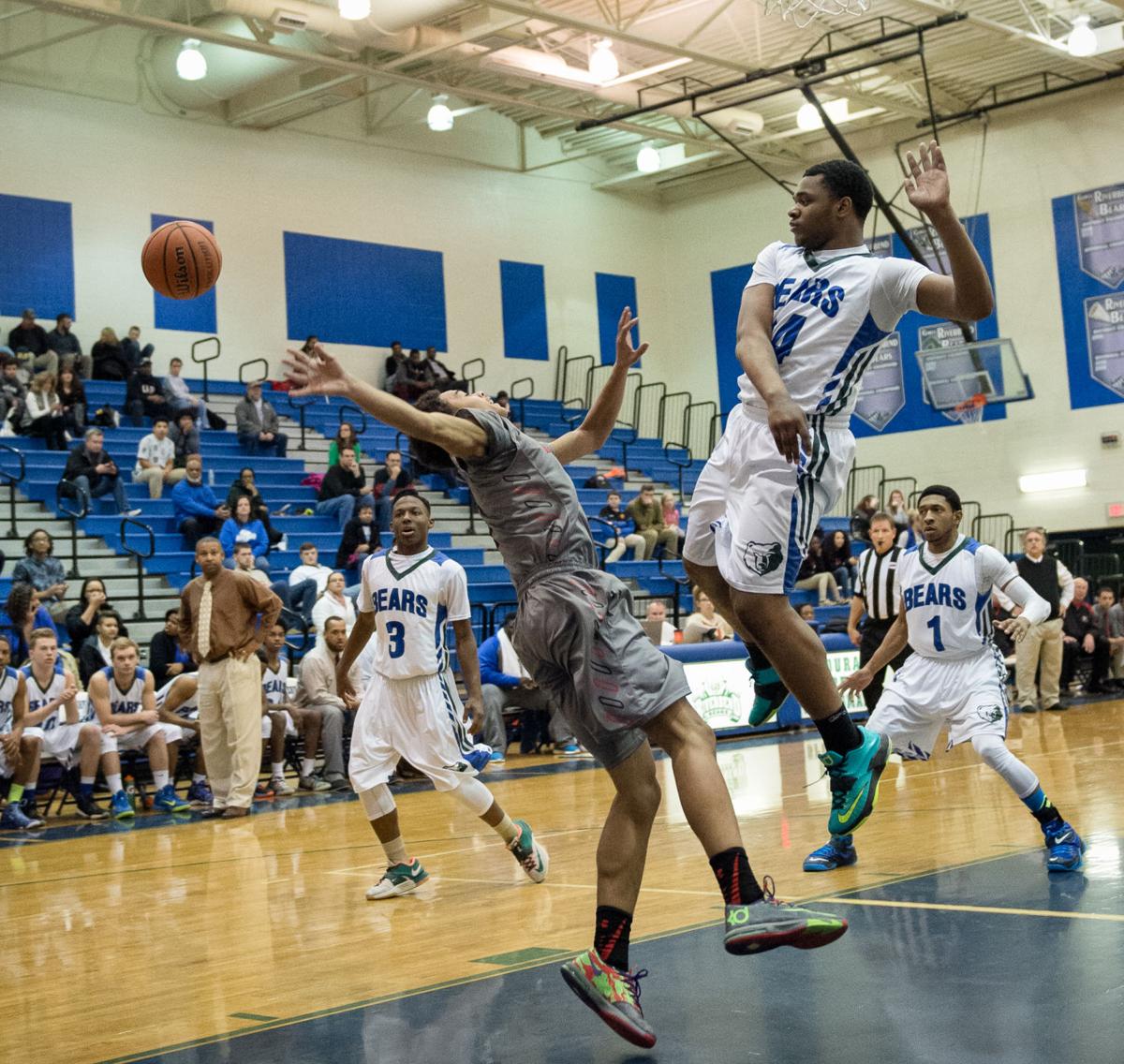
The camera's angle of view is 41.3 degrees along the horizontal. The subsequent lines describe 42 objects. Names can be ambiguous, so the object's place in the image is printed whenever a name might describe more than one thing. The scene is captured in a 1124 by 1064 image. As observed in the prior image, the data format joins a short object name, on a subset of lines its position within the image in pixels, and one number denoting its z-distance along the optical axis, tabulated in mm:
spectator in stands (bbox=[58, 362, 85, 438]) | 16734
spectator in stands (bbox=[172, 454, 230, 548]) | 15555
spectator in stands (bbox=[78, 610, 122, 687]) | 11492
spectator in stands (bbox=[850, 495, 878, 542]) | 20219
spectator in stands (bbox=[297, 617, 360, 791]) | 11898
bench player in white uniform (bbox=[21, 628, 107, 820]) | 10555
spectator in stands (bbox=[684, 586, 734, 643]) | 14891
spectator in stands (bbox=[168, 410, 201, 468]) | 17078
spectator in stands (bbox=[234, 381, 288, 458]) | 18859
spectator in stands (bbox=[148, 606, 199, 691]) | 11766
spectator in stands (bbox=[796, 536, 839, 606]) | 19141
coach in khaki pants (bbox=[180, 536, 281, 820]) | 10539
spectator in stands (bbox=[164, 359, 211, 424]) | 18562
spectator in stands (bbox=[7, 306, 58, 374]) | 17594
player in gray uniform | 3809
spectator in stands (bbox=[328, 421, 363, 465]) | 17891
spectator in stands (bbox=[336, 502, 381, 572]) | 15664
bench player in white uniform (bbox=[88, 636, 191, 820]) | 10680
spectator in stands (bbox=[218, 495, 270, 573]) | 15156
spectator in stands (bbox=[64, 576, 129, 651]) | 12305
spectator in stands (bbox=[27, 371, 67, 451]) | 16469
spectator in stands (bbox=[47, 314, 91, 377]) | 18188
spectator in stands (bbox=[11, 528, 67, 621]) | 12922
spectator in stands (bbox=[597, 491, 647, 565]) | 18531
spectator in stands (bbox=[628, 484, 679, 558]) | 19062
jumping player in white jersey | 4320
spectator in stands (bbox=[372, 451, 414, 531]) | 16984
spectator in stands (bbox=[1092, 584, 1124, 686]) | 18406
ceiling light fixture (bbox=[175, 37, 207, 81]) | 17656
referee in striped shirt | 10500
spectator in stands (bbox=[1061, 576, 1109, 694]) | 17938
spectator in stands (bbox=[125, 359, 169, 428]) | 17750
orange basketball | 7211
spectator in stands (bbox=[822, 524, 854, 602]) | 19500
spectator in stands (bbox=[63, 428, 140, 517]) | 15383
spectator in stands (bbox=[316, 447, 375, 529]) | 17266
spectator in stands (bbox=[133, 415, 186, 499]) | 16359
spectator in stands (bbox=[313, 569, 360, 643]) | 12922
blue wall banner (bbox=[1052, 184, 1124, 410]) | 22594
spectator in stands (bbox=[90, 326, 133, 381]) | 18516
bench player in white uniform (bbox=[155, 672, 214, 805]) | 11125
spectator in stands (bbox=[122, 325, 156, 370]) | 18656
